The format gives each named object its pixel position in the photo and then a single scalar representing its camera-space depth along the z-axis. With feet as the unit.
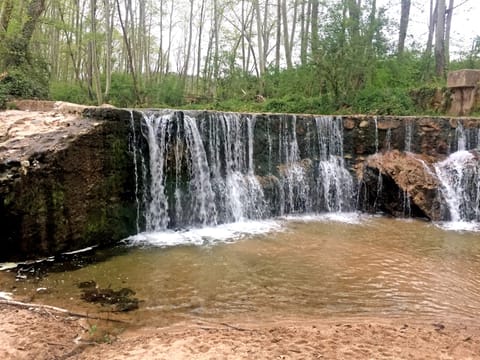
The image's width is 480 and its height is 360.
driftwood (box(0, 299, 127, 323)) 13.74
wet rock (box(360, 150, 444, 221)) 30.71
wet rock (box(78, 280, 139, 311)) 14.89
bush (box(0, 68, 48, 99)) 34.76
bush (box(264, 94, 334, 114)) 44.55
